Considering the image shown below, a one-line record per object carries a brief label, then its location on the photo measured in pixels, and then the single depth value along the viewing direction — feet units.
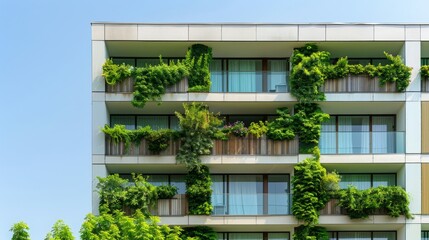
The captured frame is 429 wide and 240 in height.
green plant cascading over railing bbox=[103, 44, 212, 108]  116.47
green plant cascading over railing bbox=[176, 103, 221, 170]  115.75
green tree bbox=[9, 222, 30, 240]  100.99
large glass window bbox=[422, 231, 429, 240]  122.93
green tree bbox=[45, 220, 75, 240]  101.76
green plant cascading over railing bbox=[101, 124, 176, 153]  116.47
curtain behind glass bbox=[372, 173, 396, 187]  125.90
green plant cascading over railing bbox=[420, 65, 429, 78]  119.03
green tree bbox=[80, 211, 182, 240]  102.58
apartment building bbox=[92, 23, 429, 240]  117.19
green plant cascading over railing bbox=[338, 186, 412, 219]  115.75
